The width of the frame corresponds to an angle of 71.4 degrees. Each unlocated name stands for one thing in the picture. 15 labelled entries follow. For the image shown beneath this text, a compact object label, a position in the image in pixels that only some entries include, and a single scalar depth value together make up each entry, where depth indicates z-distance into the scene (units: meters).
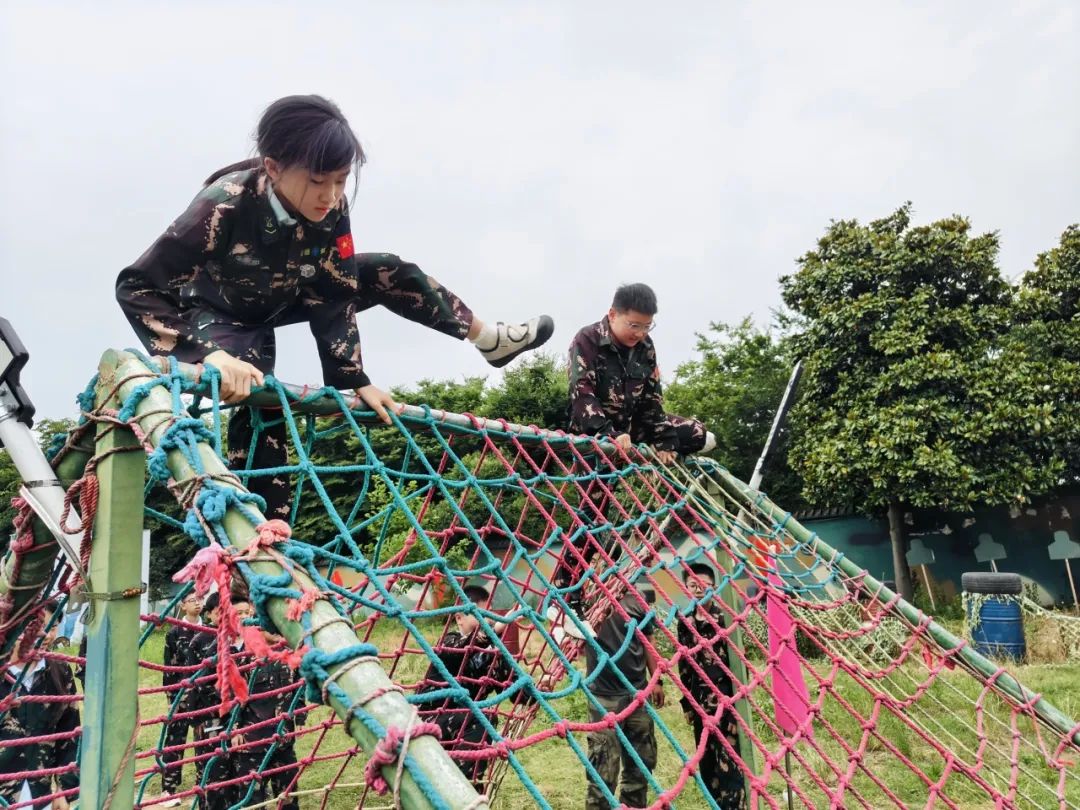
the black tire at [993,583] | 6.18
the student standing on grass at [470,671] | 2.61
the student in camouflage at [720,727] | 2.81
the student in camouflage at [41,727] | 2.74
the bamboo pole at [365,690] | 0.70
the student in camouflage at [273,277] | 1.42
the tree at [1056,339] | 8.34
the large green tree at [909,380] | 8.32
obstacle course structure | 0.82
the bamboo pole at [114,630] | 0.98
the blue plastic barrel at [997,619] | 6.05
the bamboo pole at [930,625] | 2.13
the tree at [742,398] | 11.34
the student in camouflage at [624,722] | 2.85
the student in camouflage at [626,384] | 2.71
